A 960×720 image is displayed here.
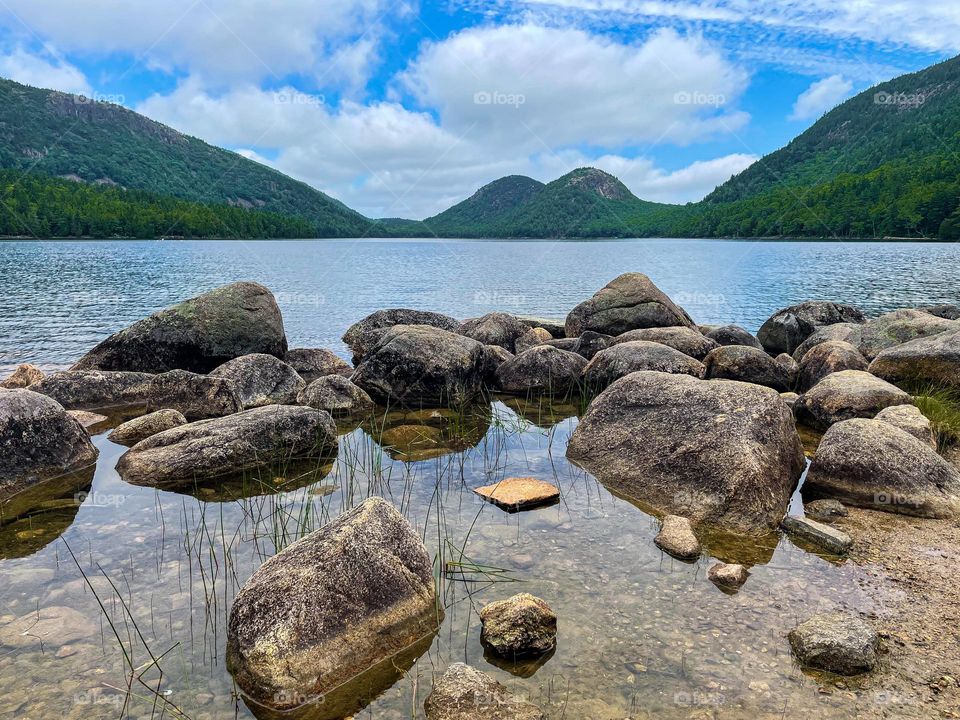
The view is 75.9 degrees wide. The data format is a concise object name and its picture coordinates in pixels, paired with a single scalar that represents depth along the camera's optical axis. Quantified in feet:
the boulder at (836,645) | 15.55
